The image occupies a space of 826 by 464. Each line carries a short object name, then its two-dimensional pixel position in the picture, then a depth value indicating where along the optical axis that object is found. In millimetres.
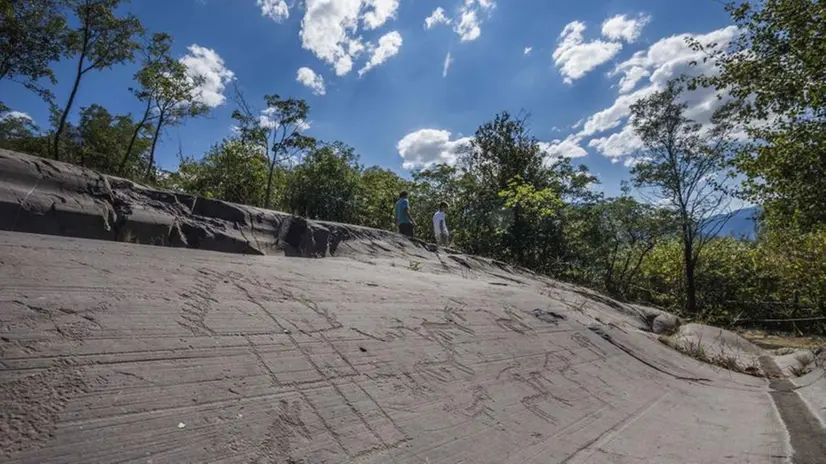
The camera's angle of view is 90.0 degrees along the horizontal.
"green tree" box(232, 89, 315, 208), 14961
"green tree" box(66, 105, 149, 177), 17391
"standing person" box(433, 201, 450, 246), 10320
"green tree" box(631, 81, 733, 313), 16188
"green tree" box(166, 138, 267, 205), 14039
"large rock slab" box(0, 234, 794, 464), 1569
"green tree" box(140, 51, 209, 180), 15219
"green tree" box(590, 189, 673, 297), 16844
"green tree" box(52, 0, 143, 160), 13523
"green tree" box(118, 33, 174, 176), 15008
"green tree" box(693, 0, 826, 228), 8031
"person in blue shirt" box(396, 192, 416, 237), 9250
